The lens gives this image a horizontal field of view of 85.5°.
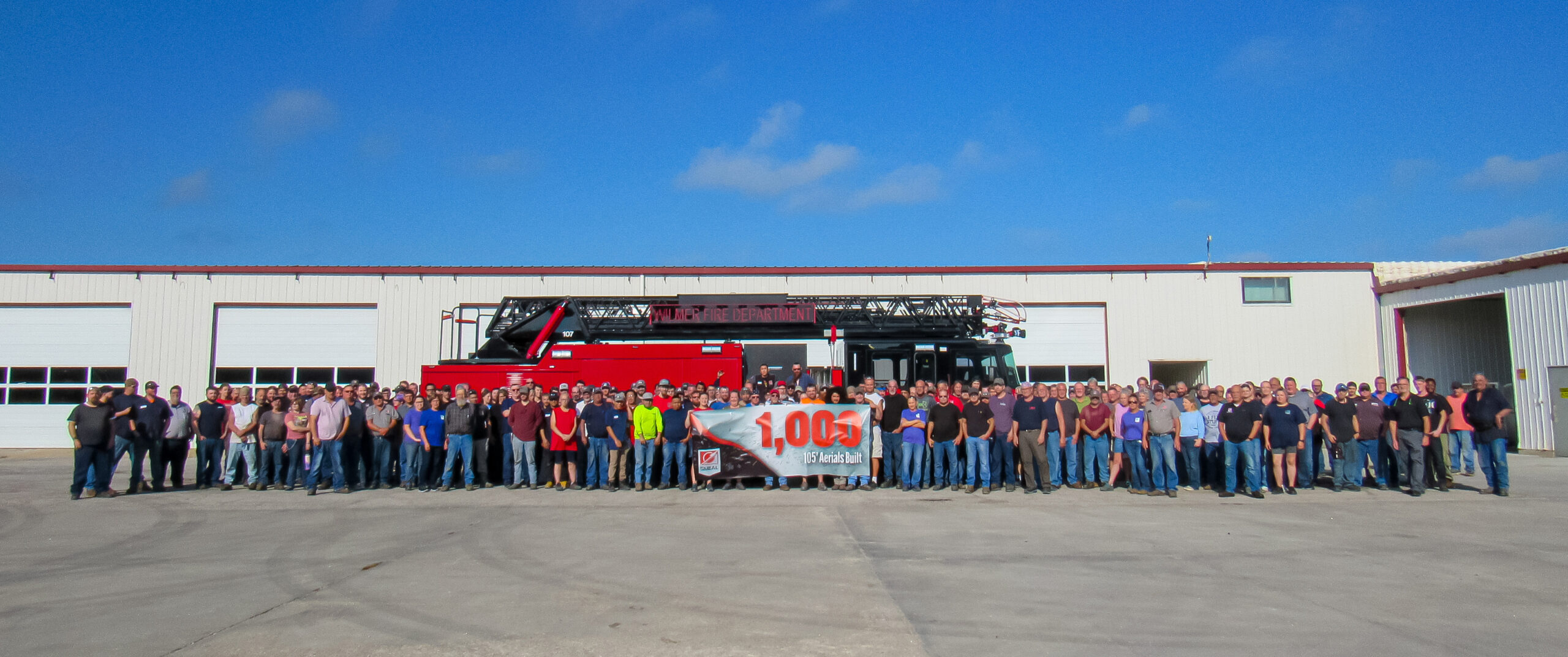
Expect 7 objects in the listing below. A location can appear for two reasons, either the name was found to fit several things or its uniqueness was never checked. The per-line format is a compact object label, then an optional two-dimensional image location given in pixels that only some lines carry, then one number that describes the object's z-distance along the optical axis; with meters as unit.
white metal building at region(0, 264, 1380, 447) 24.09
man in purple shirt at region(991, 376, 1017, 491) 13.02
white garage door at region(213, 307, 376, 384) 24.36
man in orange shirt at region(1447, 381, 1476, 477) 12.63
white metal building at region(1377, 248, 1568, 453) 18.89
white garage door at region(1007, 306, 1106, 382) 25.03
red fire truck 16.80
